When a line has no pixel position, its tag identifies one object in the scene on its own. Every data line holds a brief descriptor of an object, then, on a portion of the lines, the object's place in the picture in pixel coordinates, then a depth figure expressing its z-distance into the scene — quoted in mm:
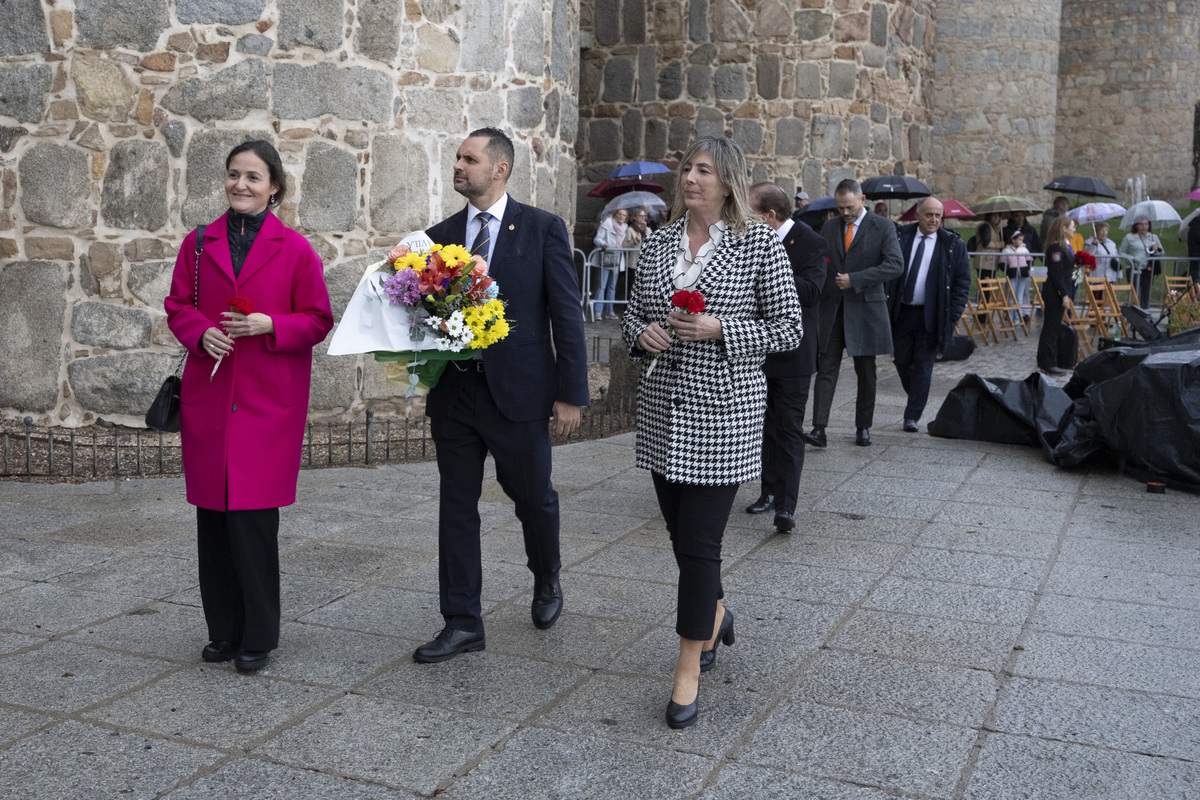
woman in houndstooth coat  3826
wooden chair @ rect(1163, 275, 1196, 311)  13862
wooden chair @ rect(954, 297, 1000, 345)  15406
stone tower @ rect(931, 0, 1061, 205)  23562
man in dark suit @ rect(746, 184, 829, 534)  6305
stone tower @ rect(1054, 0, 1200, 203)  29891
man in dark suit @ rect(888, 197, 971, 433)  9523
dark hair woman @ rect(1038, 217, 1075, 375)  12805
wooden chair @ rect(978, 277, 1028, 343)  15539
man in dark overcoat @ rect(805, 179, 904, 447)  8477
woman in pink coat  4086
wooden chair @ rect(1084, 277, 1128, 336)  14344
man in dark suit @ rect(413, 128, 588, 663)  4273
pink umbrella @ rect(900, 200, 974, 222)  19016
